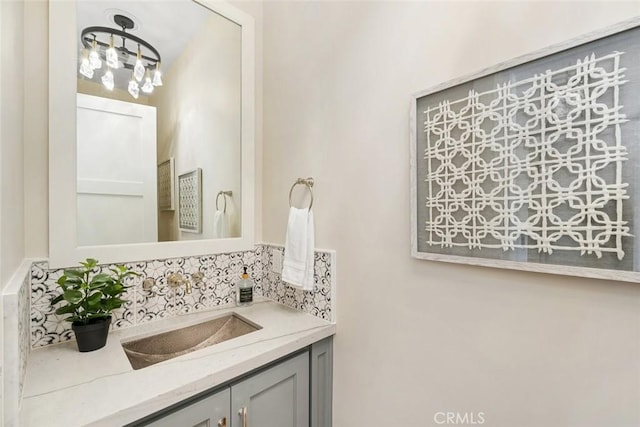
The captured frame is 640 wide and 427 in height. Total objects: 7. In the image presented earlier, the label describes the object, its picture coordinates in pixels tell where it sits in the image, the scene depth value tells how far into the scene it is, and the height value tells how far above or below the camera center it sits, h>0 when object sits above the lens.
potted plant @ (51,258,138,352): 0.99 -0.30
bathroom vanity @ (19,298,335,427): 0.73 -0.47
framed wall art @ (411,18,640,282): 0.63 +0.14
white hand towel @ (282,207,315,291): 1.30 -0.16
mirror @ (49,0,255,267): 1.08 +0.35
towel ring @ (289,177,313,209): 1.36 +0.15
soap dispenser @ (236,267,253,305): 1.50 -0.40
